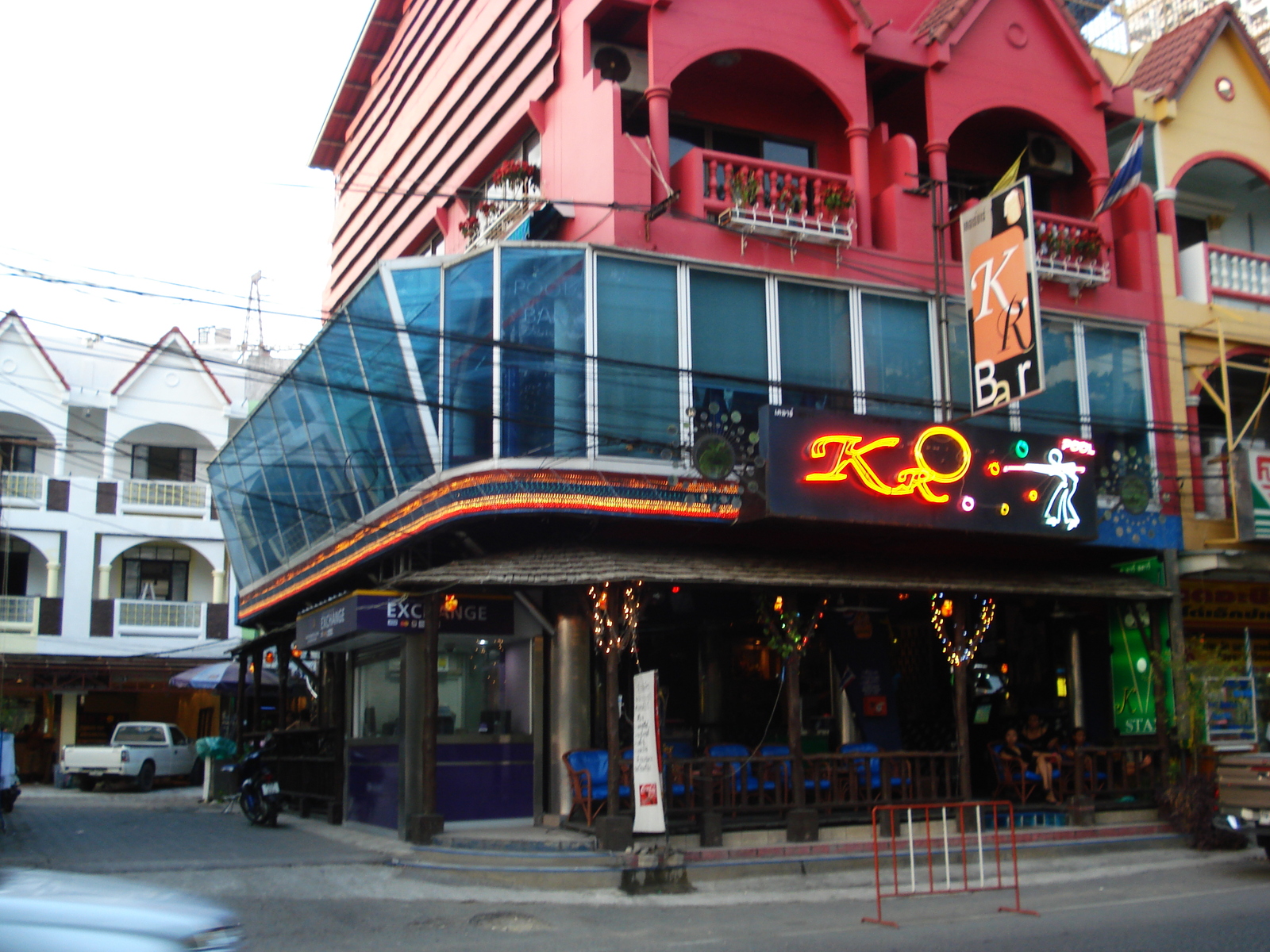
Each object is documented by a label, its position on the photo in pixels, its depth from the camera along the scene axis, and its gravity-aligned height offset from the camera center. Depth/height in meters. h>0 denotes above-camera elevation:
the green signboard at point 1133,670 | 18.61 +0.14
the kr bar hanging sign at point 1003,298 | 16.02 +5.26
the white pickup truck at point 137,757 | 31.05 -1.63
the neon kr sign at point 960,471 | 15.27 +2.79
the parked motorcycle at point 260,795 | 19.19 -1.63
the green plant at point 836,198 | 17.39 +6.99
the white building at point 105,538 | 35.06 +4.73
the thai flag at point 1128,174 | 18.50 +7.77
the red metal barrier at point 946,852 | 12.65 -2.05
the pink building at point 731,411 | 15.24 +3.83
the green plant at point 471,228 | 20.27 +7.80
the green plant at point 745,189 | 16.89 +6.93
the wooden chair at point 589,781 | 14.61 -1.13
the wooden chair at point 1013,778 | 17.50 -1.40
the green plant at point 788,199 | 17.06 +6.88
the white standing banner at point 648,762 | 13.41 -0.83
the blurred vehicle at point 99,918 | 5.07 -0.99
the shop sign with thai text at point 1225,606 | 20.28 +1.24
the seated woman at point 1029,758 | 17.33 -1.11
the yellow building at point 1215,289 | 19.55 +6.77
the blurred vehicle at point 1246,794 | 14.07 -1.37
